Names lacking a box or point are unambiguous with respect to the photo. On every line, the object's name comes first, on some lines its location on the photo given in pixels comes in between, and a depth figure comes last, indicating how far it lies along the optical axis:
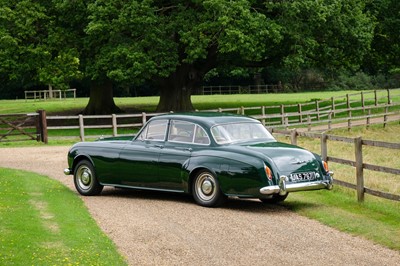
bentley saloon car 13.37
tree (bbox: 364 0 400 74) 44.81
